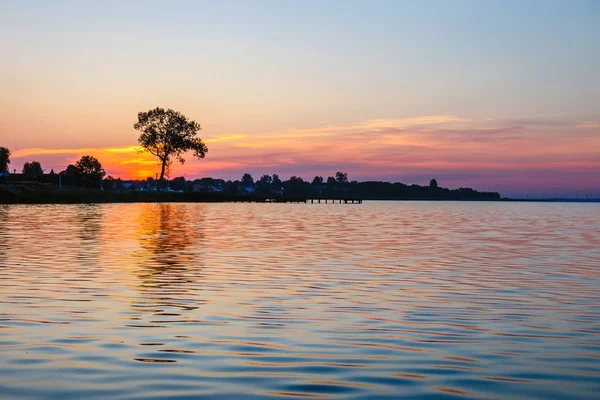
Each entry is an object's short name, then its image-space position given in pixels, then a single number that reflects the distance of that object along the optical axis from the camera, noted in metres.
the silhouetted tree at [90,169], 193.12
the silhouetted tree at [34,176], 191.75
